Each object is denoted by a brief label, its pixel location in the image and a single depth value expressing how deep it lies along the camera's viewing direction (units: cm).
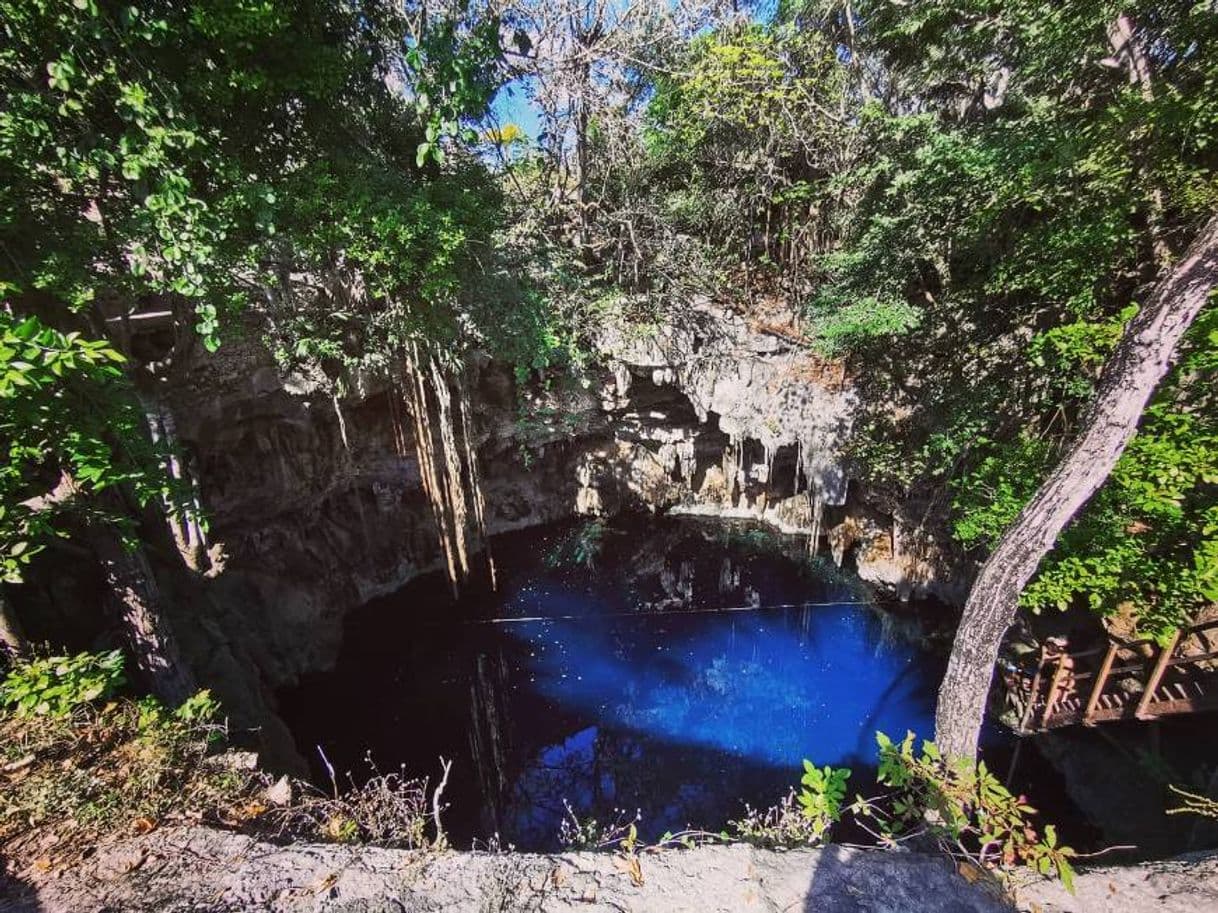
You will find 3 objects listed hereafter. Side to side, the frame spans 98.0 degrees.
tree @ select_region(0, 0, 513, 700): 367
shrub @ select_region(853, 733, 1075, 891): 274
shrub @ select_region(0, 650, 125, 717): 356
